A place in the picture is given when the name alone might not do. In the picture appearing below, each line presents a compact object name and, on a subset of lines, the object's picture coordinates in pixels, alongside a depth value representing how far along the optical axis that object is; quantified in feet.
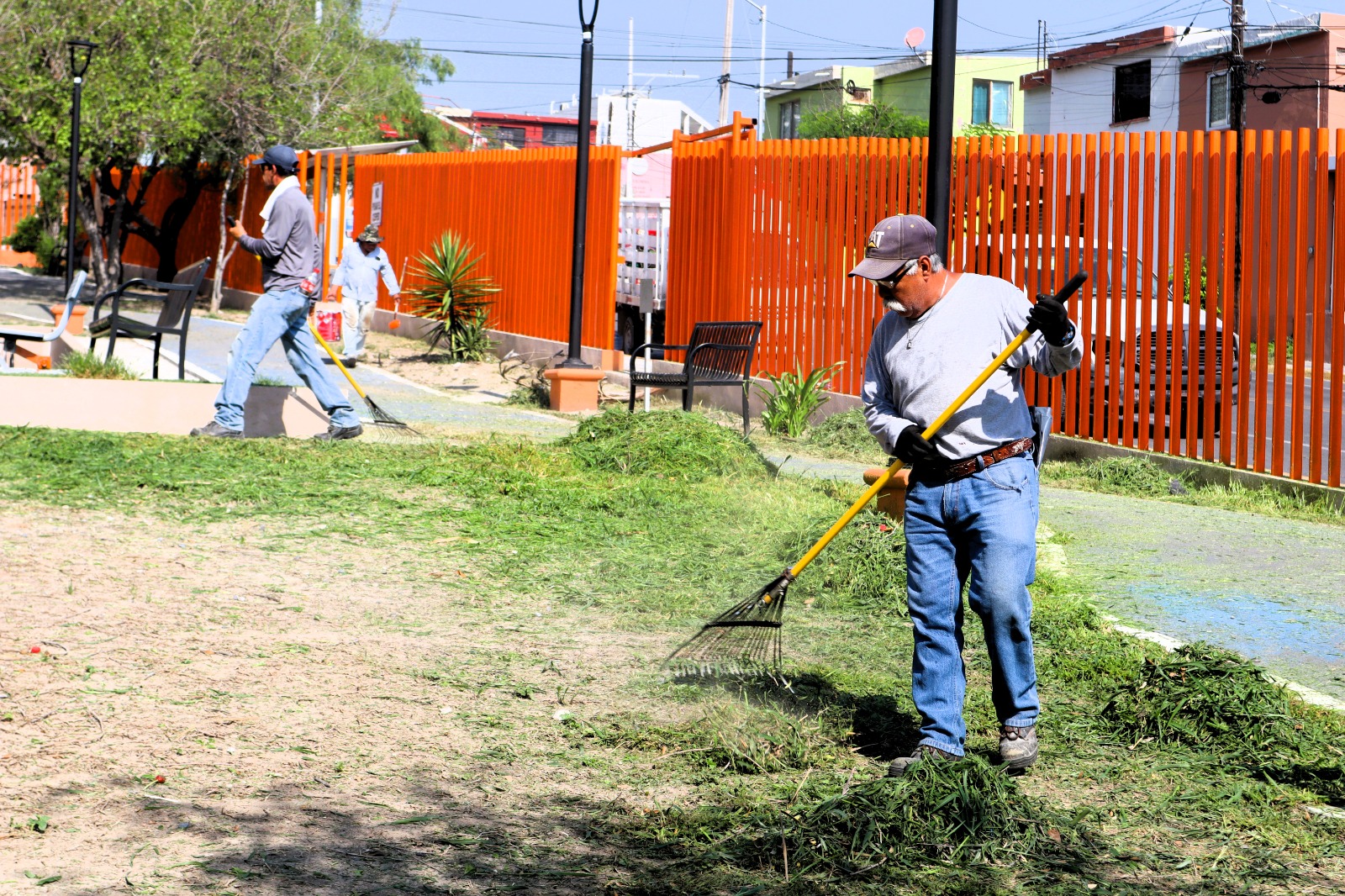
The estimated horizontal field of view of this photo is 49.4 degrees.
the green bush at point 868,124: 145.38
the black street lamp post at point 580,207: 48.21
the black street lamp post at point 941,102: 22.93
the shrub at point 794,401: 42.96
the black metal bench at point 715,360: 41.04
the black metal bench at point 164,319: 38.37
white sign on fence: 72.33
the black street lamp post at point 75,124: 73.46
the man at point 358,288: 58.85
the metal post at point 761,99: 180.75
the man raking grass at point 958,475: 14.06
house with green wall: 173.47
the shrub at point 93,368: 36.22
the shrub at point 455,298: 62.03
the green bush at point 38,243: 122.21
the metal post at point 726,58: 165.37
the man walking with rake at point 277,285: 31.89
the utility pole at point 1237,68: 91.35
